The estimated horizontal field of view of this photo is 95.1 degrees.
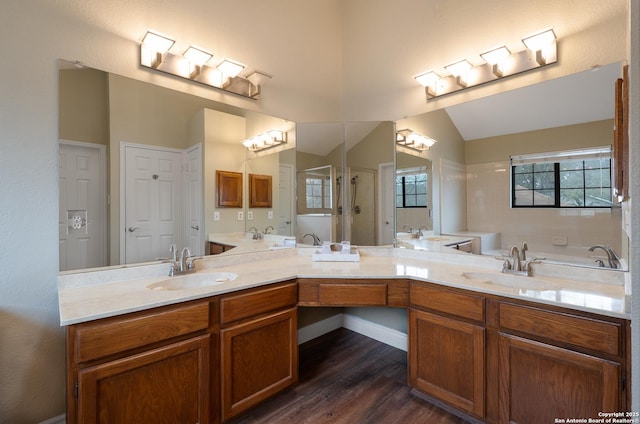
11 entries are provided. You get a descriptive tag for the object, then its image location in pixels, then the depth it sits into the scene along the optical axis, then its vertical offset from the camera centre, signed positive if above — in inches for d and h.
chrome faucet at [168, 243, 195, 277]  73.9 -12.8
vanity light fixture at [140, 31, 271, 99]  73.9 +41.0
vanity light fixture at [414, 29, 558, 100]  71.5 +39.9
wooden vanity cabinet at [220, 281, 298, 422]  63.6 -31.7
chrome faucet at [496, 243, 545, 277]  71.8 -13.1
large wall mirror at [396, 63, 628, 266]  65.6 +15.7
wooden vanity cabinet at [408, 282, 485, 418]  64.0 -32.1
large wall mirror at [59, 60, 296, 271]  64.3 +11.5
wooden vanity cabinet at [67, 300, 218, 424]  47.4 -27.8
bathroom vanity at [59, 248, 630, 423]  49.5 -25.3
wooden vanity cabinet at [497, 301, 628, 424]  49.1 -28.1
